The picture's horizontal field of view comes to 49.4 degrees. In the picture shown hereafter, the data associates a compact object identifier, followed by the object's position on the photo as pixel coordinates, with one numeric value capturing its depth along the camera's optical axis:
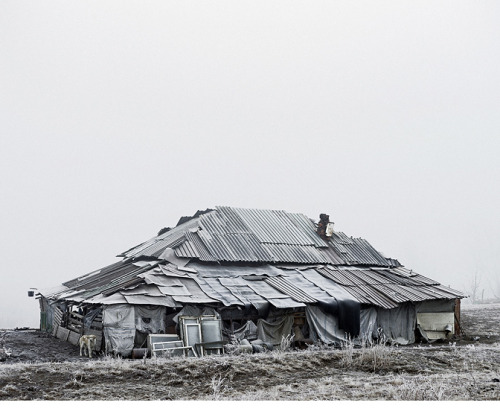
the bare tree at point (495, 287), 87.30
